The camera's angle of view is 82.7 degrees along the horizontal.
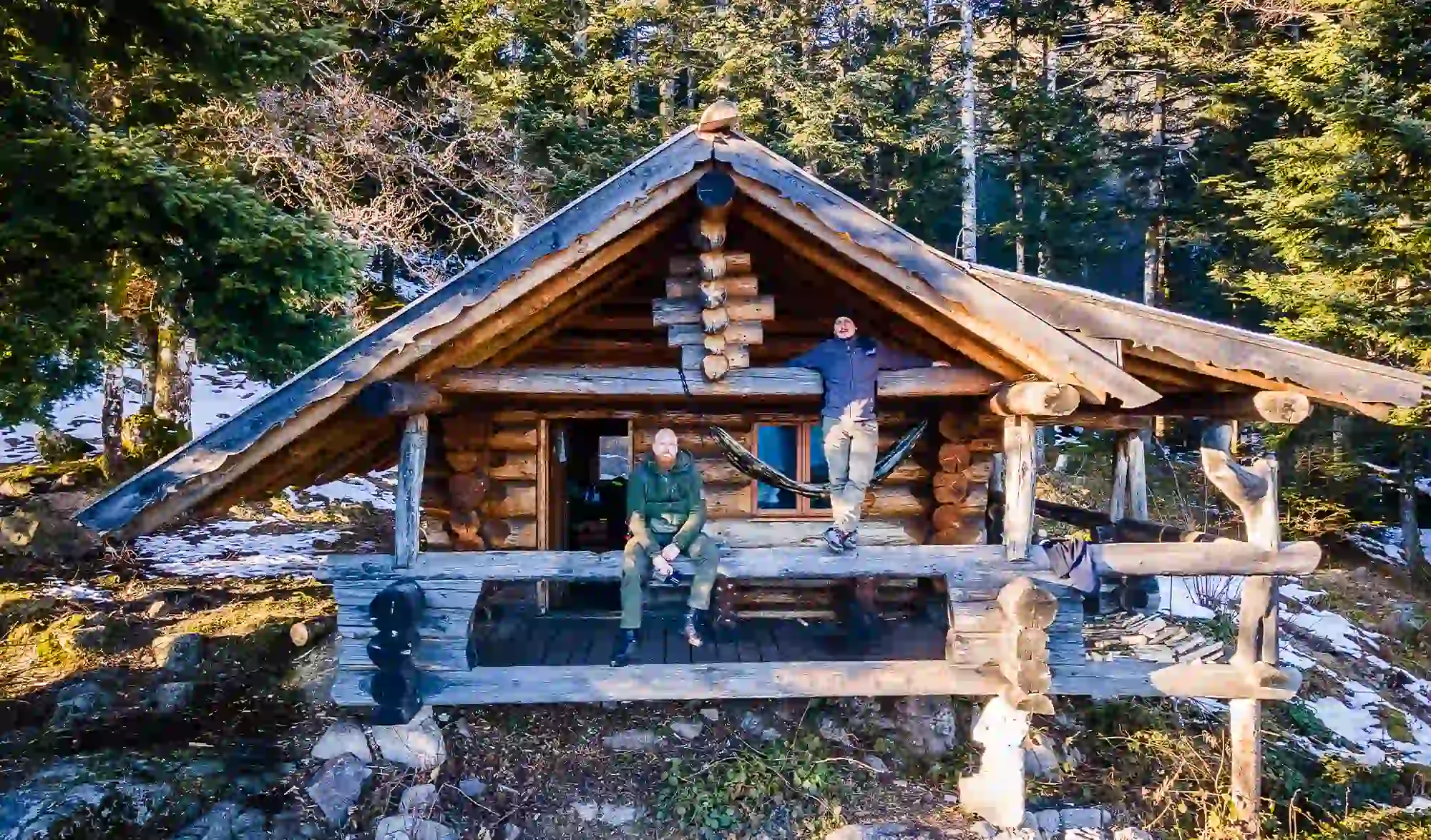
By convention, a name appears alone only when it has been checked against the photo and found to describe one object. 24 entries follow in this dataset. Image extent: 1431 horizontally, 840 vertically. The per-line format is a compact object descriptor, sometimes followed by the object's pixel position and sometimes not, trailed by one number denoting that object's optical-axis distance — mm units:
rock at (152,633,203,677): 9359
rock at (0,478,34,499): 14055
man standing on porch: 6648
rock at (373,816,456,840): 6781
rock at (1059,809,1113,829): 7379
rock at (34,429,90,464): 16078
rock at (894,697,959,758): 8125
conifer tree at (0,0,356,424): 7133
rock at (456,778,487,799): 7254
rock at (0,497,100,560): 11906
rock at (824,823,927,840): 6785
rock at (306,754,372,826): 7043
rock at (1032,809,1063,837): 7305
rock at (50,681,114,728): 8289
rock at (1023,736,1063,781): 7949
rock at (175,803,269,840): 6758
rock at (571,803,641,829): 7055
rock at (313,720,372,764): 7555
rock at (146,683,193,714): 8625
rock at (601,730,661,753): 7770
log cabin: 5910
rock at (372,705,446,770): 7398
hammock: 7328
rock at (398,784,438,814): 7000
